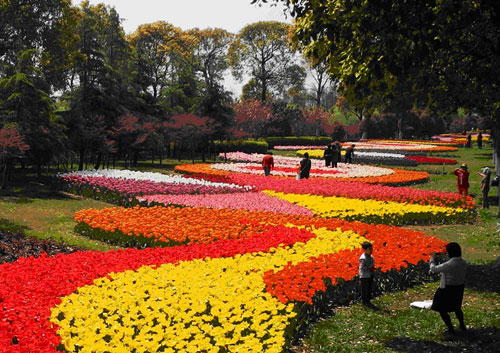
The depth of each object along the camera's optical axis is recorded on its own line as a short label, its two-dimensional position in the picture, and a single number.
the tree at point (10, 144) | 19.94
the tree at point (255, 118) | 67.25
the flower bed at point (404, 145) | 52.12
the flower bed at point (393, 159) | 38.18
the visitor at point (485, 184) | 20.07
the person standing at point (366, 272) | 8.77
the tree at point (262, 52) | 79.94
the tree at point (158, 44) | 71.66
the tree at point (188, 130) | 39.47
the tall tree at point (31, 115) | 23.19
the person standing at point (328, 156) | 34.45
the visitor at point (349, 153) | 37.59
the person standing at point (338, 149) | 34.72
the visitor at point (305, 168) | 24.92
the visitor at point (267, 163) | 27.59
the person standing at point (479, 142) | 57.19
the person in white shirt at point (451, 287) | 7.56
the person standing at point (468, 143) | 58.51
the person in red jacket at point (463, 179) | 21.09
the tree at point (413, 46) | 8.86
